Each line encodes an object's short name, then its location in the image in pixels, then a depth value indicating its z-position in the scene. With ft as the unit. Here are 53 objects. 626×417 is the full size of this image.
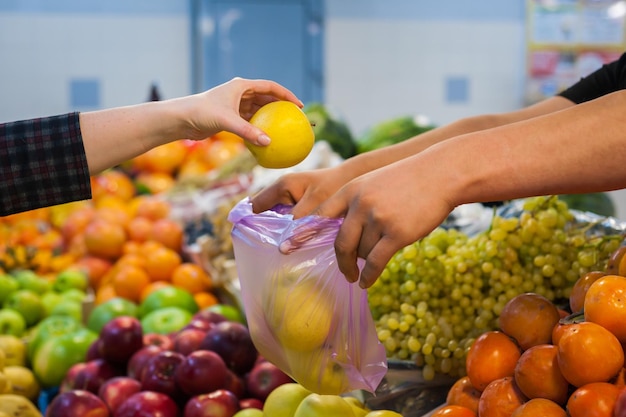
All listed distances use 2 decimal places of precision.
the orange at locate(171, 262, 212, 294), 8.19
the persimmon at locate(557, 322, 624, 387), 2.98
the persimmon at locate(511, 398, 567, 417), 3.03
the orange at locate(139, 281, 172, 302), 8.02
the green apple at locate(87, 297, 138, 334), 7.18
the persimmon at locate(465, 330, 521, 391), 3.57
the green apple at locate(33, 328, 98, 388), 6.28
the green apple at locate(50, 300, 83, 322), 7.69
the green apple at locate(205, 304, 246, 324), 6.85
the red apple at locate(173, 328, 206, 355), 5.61
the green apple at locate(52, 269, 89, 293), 8.50
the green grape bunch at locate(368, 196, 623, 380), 4.47
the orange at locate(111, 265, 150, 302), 8.16
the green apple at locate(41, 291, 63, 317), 7.98
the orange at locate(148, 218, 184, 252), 9.32
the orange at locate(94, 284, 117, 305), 8.25
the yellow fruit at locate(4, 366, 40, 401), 6.21
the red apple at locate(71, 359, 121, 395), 5.56
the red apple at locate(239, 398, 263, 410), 4.98
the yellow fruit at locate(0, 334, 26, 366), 6.70
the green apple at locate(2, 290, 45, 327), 7.69
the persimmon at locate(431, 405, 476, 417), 3.48
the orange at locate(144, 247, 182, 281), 8.50
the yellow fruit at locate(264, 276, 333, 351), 3.71
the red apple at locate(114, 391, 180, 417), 4.77
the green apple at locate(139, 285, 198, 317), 7.41
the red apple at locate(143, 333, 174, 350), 5.80
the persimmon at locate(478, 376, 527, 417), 3.31
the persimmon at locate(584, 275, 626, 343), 3.12
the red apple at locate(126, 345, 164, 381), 5.42
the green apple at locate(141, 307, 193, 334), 6.76
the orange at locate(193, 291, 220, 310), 7.86
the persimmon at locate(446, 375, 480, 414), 3.65
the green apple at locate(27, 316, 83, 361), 6.79
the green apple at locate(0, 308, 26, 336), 7.32
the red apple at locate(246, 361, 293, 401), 5.16
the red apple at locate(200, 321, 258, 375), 5.43
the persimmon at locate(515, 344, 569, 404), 3.18
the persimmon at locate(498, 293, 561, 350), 3.59
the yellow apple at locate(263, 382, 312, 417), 4.34
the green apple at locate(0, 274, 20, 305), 7.95
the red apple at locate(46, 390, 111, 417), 4.91
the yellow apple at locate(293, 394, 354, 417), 3.95
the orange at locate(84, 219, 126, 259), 9.29
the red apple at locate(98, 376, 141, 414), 5.11
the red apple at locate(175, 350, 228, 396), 4.93
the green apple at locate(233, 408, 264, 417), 4.65
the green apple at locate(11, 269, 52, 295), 8.34
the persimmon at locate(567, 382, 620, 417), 2.84
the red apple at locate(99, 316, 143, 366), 5.70
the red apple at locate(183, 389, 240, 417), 4.77
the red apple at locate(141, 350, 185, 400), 5.11
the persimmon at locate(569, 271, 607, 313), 3.62
